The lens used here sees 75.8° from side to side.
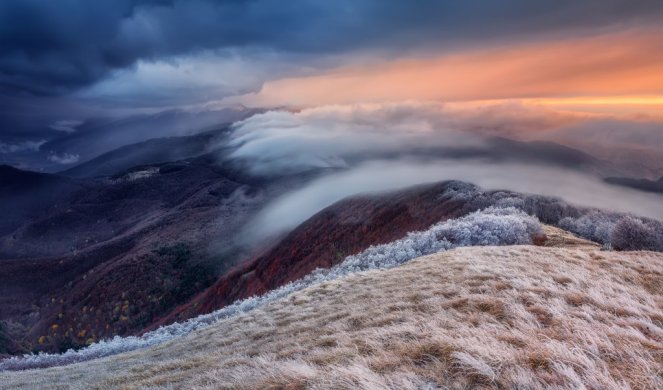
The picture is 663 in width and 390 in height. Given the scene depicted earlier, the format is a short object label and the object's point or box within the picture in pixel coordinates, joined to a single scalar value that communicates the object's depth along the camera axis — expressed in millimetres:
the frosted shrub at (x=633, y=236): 23938
